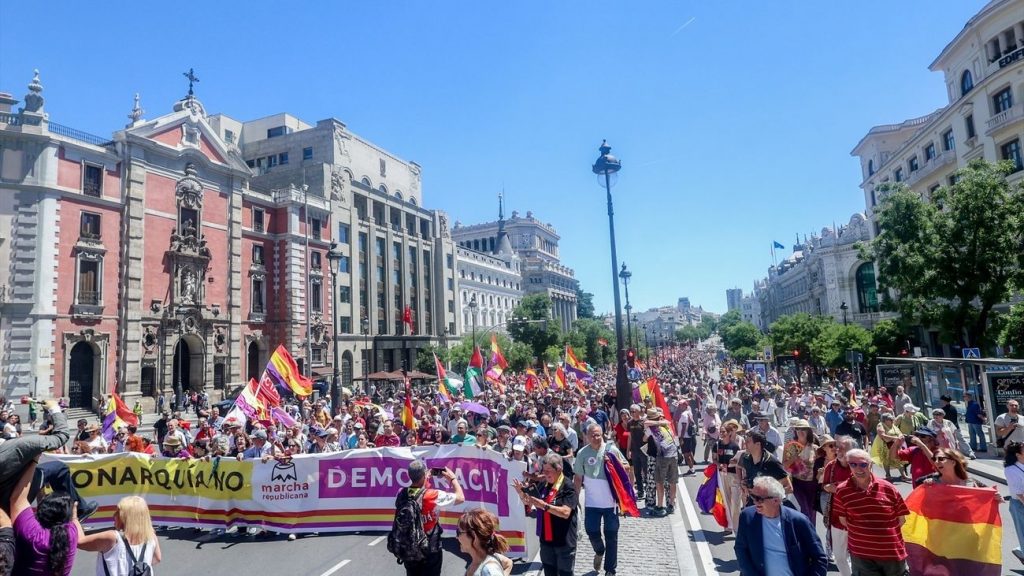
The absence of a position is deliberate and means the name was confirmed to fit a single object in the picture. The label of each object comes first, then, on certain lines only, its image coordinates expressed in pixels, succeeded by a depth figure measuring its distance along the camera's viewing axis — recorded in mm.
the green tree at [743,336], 76000
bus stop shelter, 14023
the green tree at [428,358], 49656
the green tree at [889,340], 34719
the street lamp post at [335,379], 21453
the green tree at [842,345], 35506
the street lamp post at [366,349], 49375
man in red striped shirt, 5086
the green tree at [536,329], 60312
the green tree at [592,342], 66994
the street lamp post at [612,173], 15296
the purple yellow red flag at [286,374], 16812
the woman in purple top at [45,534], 4145
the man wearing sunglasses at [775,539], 4426
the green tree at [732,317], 142662
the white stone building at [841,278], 56875
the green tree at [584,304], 122938
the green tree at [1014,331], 22594
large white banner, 9266
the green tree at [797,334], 42938
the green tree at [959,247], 20859
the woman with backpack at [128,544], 4523
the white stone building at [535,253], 97875
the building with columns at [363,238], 46969
